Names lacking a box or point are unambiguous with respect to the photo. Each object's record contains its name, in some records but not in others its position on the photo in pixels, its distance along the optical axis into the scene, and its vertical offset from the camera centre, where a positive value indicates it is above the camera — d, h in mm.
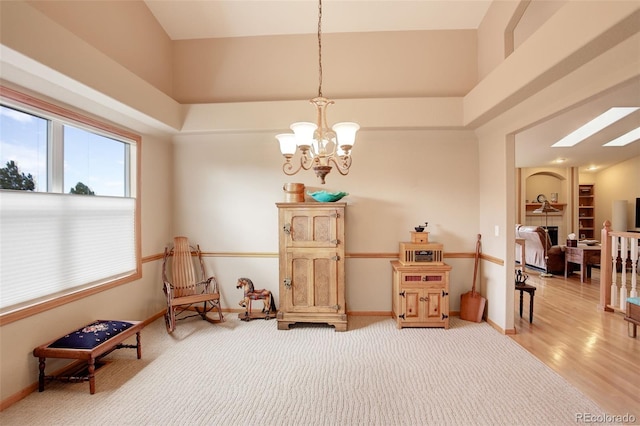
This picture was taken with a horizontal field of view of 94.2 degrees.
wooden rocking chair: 3776 -957
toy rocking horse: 3918 -1171
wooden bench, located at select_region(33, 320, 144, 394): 2391 -1125
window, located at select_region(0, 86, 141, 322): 2359 +46
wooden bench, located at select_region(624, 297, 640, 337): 3171 -1088
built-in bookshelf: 8812 +8
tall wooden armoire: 3613 -631
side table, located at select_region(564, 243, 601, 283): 5668 -873
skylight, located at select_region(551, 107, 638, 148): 4866 +1625
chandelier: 2174 +547
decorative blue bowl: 3688 +193
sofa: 6177 -806
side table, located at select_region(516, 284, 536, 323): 3686 -972
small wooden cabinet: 3604 -1036
